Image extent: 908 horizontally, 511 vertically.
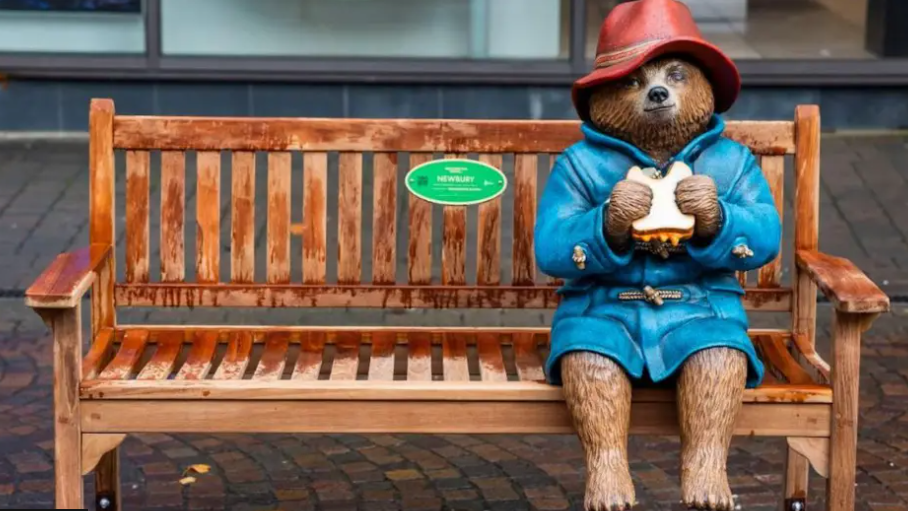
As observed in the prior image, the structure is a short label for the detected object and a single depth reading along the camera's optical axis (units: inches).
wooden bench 169.2
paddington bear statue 148.3
